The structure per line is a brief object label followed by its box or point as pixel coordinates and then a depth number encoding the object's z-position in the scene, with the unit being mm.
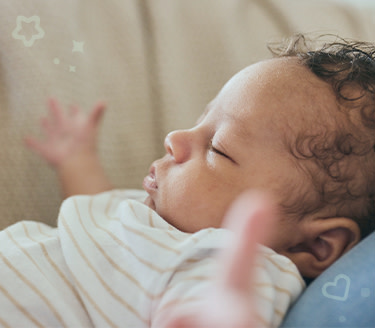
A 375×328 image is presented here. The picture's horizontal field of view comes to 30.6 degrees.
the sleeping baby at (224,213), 313
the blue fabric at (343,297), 297
